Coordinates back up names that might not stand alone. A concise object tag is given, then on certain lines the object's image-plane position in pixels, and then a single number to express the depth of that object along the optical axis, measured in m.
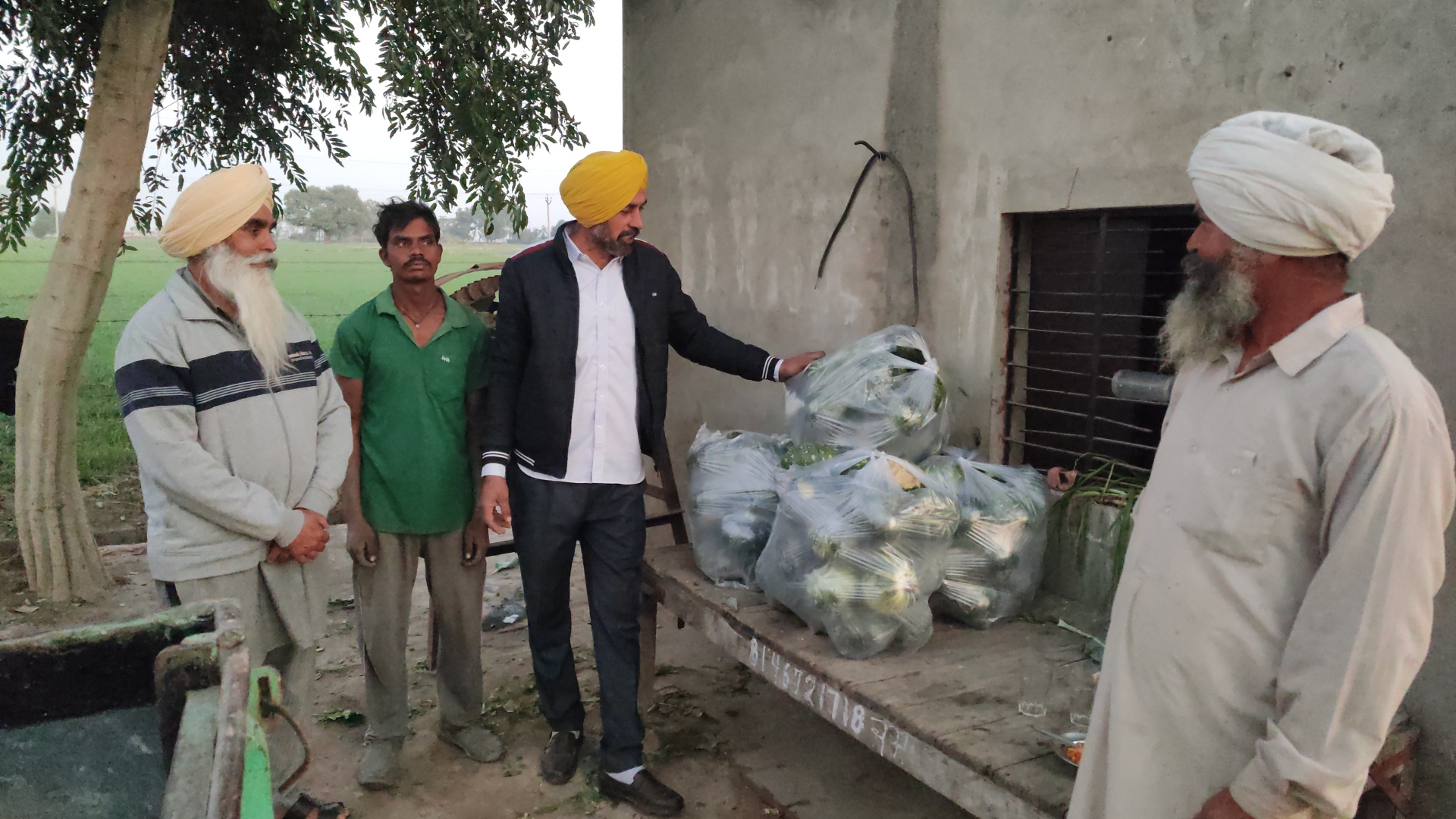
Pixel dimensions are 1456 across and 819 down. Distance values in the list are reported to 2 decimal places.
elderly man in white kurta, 1.45
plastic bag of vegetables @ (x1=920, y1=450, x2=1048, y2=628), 3.20
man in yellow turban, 3.38
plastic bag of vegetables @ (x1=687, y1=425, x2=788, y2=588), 3.56
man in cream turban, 2.73
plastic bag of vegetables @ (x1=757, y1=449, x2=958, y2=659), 2.93
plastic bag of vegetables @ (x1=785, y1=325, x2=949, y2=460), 3.33
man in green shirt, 3.51
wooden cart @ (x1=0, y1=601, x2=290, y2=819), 1.97
